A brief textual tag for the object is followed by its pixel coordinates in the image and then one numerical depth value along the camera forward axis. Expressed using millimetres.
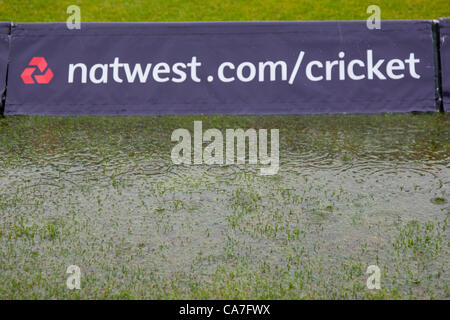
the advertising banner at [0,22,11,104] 16906
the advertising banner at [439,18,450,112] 16547
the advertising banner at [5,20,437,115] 16391
